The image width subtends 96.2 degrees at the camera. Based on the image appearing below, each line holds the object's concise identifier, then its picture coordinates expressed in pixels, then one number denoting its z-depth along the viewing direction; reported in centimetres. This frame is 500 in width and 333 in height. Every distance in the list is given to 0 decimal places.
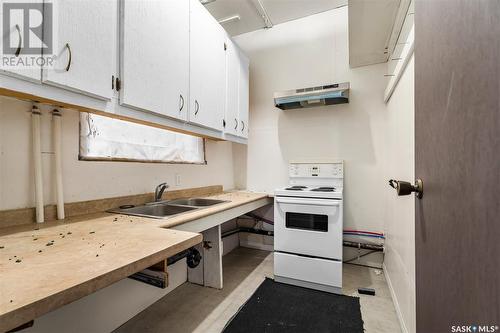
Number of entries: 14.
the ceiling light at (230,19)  273
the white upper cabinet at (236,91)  239
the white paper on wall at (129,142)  152
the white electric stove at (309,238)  201
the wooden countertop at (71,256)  54
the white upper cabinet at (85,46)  101
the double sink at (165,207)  161
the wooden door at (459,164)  39
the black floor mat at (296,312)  155
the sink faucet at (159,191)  191
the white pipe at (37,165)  122
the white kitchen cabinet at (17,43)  86
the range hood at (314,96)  237
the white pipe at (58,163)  130
